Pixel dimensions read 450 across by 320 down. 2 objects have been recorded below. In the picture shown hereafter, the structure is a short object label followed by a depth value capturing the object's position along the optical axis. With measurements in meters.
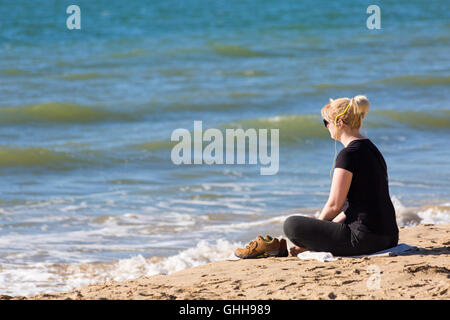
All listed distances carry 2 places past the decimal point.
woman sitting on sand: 9.53
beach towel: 9.94
